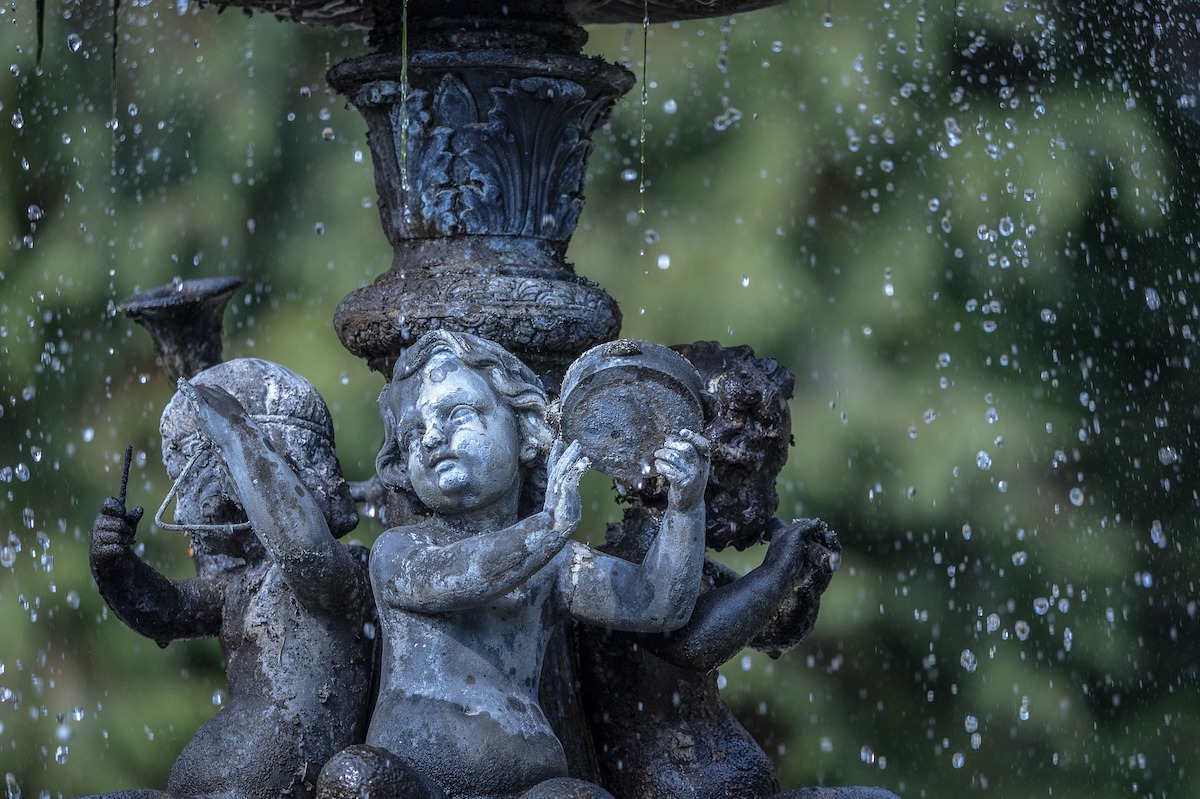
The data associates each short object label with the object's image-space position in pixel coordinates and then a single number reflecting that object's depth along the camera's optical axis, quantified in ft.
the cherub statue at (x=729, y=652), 23.97
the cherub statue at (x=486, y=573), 21.61
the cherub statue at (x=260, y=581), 22.67
